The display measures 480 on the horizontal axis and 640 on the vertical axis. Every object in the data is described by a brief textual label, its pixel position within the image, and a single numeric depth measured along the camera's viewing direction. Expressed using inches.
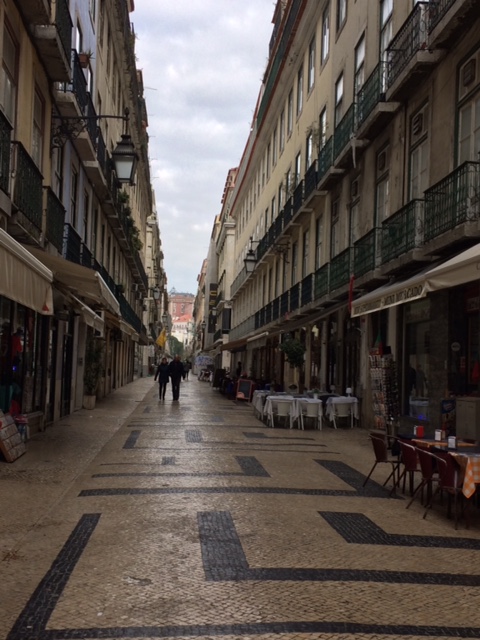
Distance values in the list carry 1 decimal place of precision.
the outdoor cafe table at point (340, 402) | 681.0
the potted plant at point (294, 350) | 901.2
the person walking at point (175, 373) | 1021.6
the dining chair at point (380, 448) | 339.3
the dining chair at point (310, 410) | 661.3
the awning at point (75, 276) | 445.1
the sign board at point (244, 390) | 1047.6
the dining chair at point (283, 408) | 666.8
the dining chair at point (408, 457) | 311.9
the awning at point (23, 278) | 293.1
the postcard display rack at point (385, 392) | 540.7
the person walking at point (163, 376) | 1055.6
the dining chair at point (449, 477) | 277.4
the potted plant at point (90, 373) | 790.8
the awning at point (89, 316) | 525.0
